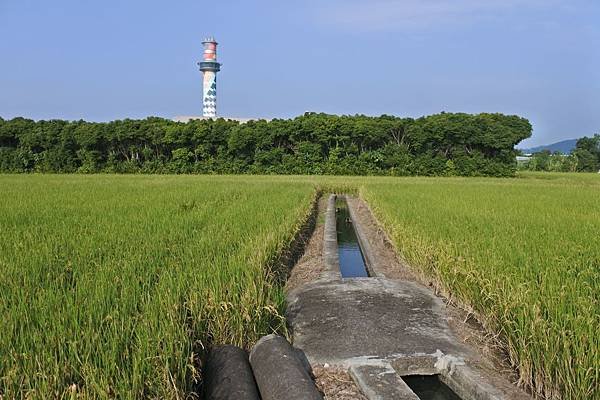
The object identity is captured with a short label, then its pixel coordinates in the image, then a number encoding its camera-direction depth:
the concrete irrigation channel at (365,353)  2.53
